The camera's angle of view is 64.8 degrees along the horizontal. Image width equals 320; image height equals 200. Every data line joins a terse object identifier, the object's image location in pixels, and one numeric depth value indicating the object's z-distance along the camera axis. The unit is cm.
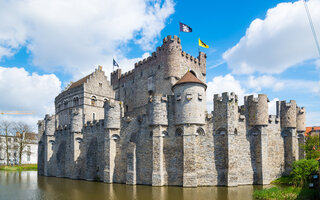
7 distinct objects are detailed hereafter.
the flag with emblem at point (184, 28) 3284
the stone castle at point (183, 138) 2556
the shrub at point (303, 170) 2370
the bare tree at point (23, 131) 5780
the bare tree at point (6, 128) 5747
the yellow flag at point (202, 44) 3422
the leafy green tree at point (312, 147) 2853
